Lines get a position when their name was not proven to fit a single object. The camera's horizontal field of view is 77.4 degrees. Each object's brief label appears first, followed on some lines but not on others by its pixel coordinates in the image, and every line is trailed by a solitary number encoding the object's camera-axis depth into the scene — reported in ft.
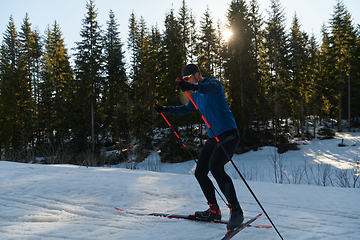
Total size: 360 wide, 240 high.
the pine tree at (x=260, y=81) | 73.05
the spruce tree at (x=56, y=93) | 75.57
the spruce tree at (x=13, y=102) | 88.28
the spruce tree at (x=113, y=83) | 80.79
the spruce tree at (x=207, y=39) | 88.53
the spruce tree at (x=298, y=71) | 81.51
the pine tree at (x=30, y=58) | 93.30
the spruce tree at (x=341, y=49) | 92.27
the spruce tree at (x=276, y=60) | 71.29
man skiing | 8.64
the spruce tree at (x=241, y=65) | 71.61
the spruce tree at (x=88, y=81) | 75.46
